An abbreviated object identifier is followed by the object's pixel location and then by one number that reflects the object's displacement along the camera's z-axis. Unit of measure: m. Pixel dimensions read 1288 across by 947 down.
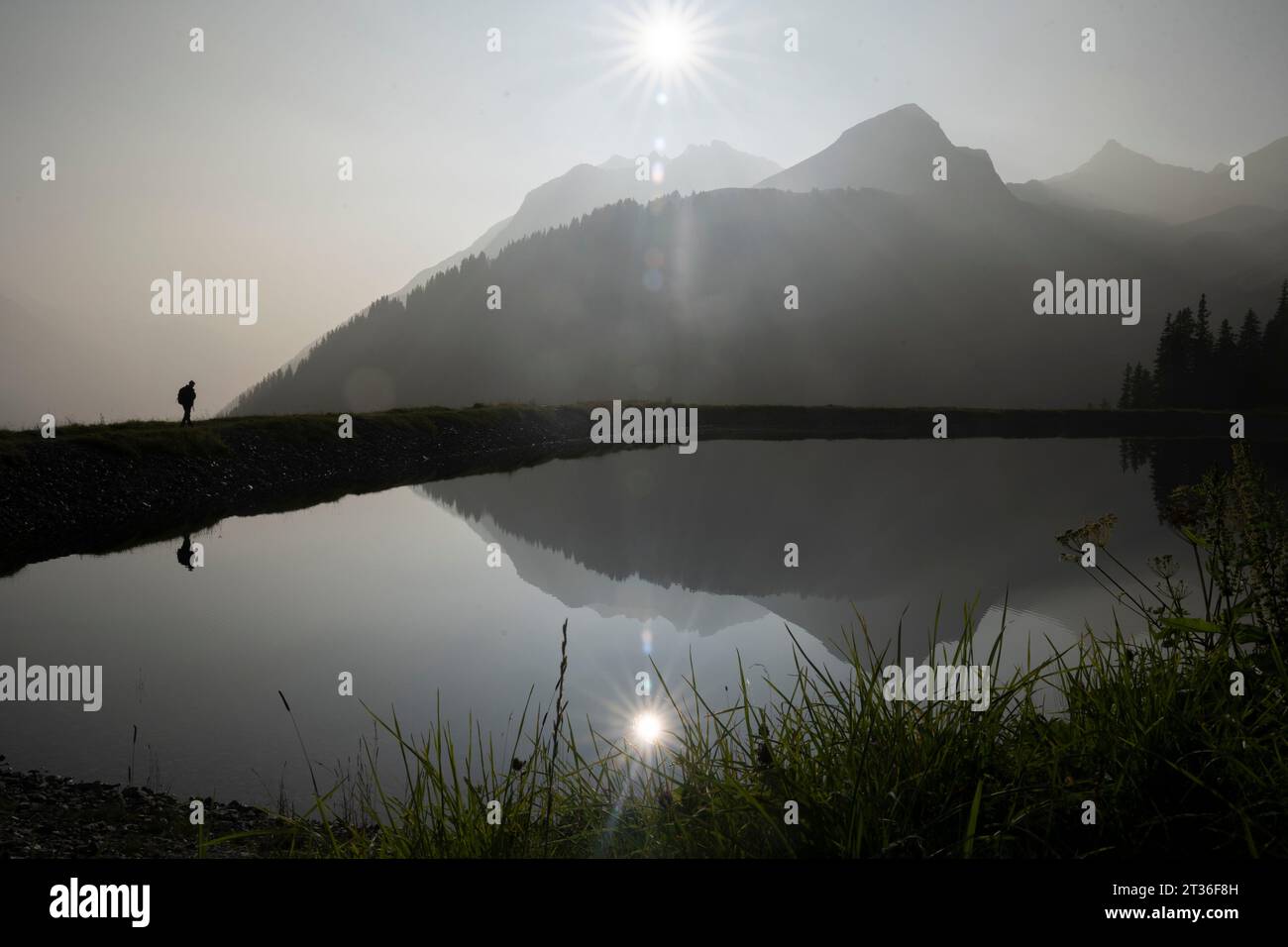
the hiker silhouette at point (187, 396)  34.38
